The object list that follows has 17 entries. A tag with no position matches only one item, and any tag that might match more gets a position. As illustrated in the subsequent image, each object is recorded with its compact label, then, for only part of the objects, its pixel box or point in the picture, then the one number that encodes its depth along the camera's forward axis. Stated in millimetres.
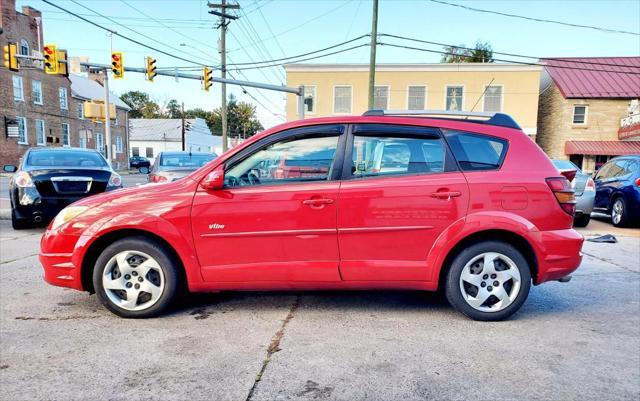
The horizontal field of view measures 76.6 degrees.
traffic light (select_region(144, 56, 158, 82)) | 17688
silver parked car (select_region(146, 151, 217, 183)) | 8328
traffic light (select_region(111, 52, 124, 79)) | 16812
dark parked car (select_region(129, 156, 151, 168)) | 44938
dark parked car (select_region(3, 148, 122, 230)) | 6887
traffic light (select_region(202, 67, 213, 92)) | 18562
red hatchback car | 3336
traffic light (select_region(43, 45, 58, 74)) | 15875
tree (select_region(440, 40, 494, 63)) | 37388
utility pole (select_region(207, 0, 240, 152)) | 25875
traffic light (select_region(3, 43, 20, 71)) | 15523
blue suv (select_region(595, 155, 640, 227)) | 8414
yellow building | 26797
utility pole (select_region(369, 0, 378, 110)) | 17891
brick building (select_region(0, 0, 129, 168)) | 30094
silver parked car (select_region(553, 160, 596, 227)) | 8242
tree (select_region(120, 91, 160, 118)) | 86075
